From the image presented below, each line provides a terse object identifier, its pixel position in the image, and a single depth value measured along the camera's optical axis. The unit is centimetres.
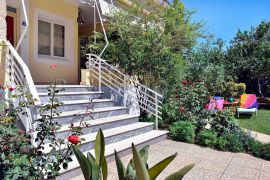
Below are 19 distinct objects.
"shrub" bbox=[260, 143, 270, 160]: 662
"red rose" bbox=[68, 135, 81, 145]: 274
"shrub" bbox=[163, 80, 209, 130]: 810
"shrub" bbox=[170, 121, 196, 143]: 746
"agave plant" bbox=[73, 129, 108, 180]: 264
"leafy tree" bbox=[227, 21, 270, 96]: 1902
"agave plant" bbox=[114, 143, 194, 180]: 226
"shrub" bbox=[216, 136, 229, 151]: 703
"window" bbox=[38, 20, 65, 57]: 872
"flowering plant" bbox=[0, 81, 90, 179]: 266
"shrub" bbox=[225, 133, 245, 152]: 698
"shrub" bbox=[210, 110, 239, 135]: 749
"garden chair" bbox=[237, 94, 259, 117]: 1302
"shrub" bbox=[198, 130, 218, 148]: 721
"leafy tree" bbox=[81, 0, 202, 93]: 832
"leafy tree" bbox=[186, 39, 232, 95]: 1302
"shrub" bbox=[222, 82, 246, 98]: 1799
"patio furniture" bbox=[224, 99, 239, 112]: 1436
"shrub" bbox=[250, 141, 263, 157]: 679
